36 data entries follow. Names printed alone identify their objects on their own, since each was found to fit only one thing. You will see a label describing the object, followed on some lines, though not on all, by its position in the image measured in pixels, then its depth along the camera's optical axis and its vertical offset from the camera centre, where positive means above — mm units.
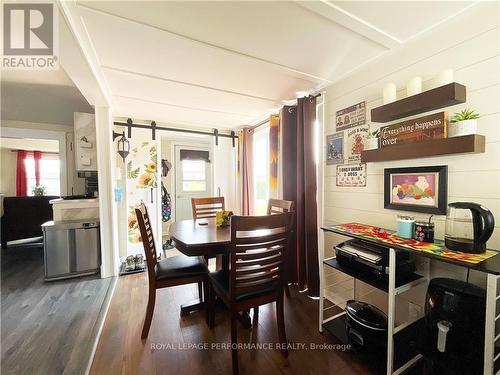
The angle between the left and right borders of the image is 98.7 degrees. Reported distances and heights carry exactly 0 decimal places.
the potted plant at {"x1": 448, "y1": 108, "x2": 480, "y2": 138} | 1206 +328
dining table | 1489 -415
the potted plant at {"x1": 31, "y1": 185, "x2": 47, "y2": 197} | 4457 -134
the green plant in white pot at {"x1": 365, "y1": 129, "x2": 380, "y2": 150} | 1729 +337
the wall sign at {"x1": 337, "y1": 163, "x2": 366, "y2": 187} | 1938 +70
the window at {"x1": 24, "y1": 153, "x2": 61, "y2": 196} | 5707 +353
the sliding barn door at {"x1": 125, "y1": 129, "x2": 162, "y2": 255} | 3367 +86
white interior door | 4863 +63
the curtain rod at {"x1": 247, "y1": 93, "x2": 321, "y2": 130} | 3388 +985
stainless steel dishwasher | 2537 -775
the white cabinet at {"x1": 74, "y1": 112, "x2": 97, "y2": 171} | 2818 +573
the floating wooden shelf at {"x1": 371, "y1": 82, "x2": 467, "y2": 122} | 1260 +513
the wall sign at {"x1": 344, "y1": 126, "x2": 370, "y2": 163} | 1927 +364
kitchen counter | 2703 -309
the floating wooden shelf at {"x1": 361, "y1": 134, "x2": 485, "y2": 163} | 1191 +210
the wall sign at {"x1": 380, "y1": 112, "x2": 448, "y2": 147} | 1346 +354
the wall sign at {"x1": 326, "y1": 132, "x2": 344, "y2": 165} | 2129 +348
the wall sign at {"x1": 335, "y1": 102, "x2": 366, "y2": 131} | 1928 +620
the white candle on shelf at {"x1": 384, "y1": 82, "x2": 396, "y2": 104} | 1602 +668
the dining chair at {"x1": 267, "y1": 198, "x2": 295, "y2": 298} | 2145 -253
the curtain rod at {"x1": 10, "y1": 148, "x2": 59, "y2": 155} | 5938 +933
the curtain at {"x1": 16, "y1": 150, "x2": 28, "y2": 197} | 5520 +267
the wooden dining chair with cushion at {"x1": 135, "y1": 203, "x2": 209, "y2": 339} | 1664 -719
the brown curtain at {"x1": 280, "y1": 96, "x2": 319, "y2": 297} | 2350 -39
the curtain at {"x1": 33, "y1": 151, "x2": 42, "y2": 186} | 5762 +582
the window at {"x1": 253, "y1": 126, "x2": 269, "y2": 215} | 3582 +226
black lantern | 3258 +602
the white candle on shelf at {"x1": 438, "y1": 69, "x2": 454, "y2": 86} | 1311 +640
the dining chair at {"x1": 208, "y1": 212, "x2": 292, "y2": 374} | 1342 -582
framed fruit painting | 1414 -54
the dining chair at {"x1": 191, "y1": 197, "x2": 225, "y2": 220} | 2800 -309
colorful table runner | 1077 -374
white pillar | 2648 -16
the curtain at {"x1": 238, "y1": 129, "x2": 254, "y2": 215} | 3645 +243
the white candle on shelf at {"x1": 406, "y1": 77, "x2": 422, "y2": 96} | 1455 +652
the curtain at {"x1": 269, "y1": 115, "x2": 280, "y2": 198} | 2990 +431
